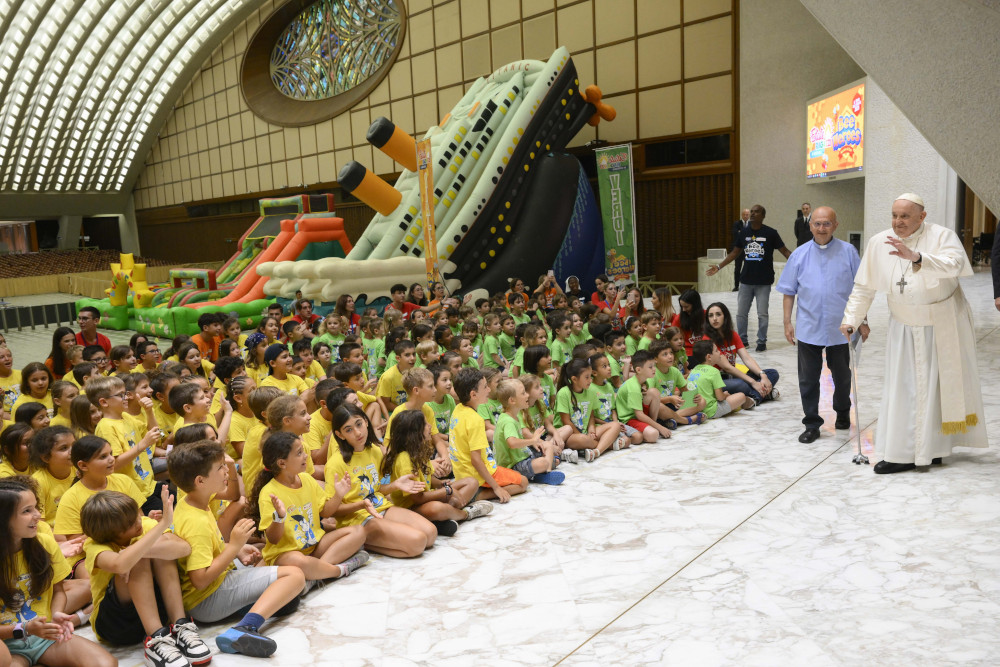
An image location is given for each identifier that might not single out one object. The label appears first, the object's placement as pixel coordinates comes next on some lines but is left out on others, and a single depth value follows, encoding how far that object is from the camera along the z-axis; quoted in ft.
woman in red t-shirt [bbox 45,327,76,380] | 23.15
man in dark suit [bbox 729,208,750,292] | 32.00
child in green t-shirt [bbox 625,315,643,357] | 24.54
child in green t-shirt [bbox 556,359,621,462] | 19.01
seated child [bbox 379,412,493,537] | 14.64
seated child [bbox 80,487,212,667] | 10.35
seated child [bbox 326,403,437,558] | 13.64
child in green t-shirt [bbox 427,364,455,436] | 17.78
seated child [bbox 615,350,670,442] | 20.25
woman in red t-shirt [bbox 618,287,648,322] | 28.84
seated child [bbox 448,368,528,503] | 16.05
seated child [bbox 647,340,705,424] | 21.16
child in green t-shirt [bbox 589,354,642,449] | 19.57
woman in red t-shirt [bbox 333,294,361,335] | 32.22
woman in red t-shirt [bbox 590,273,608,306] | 36.02
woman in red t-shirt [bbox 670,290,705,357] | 24.58
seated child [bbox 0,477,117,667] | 9.73
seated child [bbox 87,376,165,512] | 15.05
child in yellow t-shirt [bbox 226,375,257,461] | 17.01
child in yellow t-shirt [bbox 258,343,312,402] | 19.53
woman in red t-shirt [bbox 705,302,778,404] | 22.72
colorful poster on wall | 42.68
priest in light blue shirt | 18.58
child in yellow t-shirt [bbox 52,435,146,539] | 12.03
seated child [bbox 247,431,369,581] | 12.07
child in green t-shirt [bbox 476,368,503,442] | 17.80
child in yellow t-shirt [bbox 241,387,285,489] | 15.83
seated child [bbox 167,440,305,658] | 11.05
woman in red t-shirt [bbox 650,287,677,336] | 26.96
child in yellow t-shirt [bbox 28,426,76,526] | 13.10
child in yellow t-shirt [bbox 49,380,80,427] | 16.96
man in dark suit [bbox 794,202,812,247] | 44.84
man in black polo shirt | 30.30
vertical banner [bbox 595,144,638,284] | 47.55
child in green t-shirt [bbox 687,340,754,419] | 21.58
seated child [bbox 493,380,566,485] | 17.12
